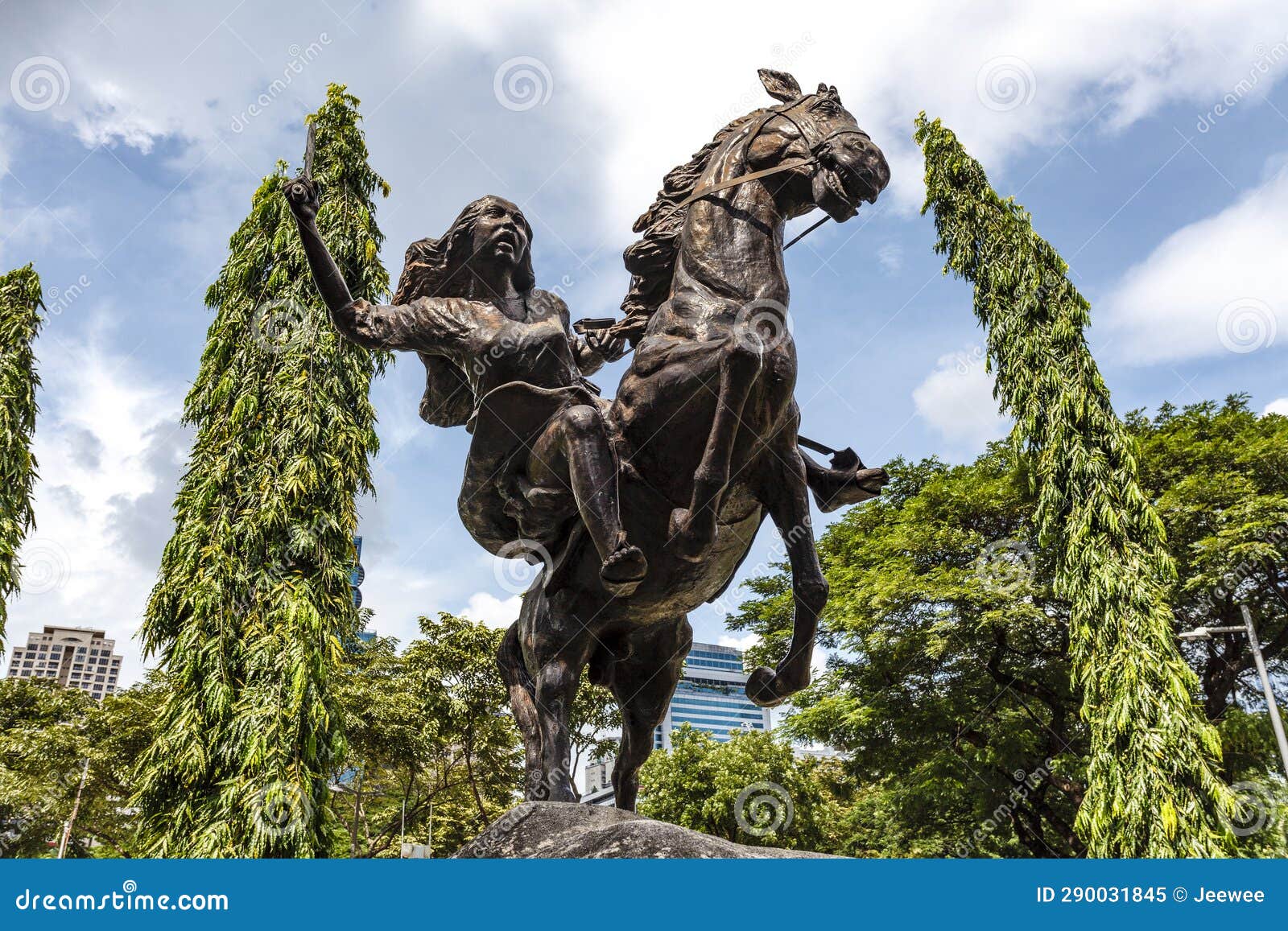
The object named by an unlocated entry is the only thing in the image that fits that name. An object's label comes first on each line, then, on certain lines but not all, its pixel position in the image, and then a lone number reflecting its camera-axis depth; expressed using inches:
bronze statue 143.9
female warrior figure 154.9
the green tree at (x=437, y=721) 679.7
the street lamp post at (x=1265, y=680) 510.6
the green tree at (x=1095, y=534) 483.8
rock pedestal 111.7
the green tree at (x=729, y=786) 844.0
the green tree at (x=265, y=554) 435.2
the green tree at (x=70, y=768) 700.7
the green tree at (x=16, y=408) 528.1
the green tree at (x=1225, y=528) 616.7
